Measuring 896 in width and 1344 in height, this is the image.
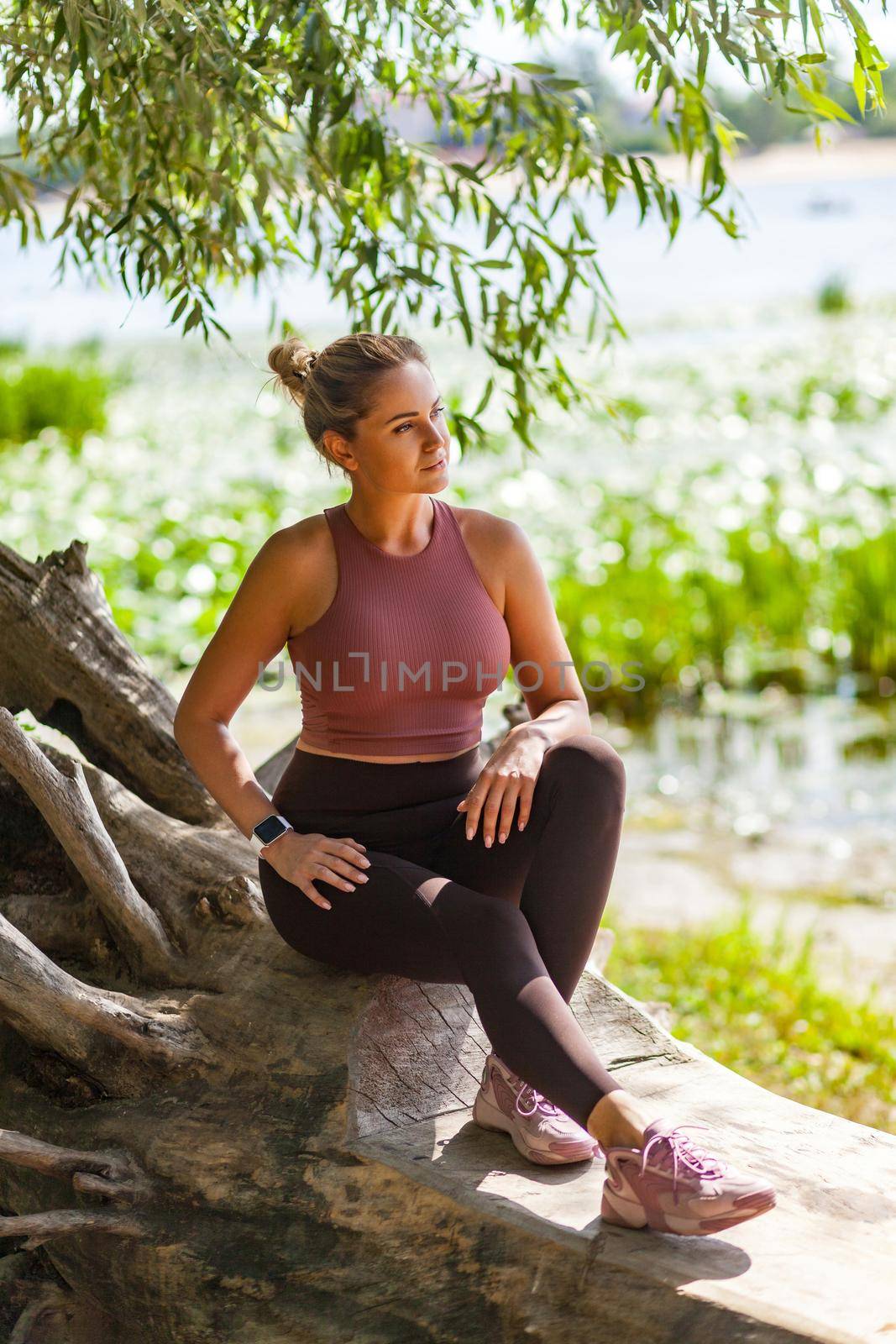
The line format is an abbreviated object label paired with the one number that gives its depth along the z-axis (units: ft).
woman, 20.71
